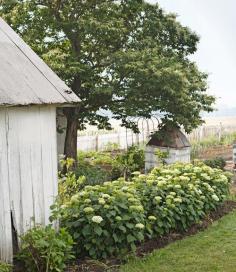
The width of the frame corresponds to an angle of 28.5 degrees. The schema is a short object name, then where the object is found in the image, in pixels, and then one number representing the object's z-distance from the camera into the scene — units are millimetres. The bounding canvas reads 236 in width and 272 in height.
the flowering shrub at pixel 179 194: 7207
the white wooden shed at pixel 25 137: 5383
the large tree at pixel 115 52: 12609
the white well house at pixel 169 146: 13438
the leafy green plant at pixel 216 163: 13758
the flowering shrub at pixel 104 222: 6180
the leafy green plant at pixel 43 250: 5480
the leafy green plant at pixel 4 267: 5069
